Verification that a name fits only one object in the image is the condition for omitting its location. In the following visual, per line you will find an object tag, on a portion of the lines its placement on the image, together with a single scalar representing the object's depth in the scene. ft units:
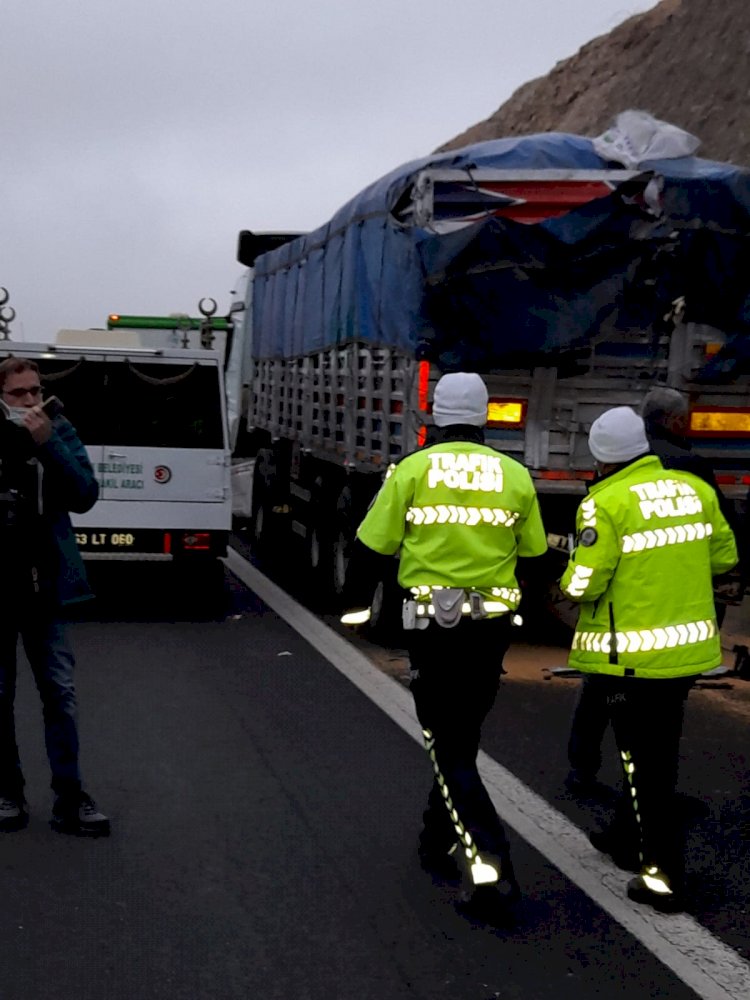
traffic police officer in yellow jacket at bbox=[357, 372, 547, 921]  17.88
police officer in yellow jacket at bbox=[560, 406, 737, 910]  17.88
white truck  40.81
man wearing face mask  20.11
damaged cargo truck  33.99
